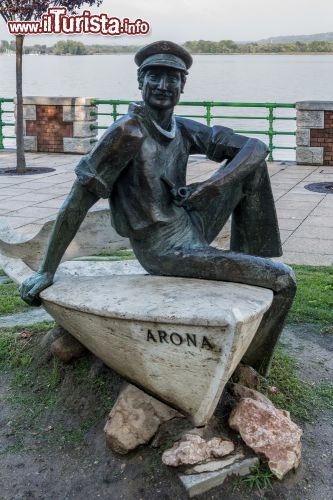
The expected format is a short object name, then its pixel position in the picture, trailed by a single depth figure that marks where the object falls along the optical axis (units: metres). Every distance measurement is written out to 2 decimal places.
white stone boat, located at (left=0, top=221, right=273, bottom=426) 2.82
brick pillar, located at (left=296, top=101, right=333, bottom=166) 13.23
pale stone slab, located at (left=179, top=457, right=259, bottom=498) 2.94
